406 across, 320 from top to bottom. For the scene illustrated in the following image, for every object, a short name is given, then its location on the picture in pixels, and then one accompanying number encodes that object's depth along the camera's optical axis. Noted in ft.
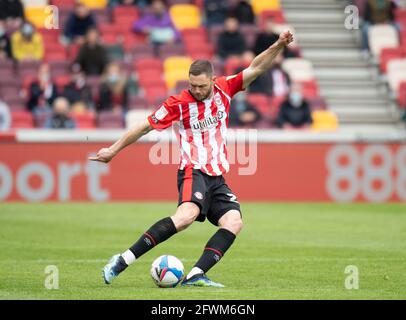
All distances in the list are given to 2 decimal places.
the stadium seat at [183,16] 81.51
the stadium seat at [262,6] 85.46
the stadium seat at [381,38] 83.92
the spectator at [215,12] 80.53
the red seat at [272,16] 82.28
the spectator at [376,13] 83.71
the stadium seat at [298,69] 80.64
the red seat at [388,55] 82.53
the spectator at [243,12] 80.28
